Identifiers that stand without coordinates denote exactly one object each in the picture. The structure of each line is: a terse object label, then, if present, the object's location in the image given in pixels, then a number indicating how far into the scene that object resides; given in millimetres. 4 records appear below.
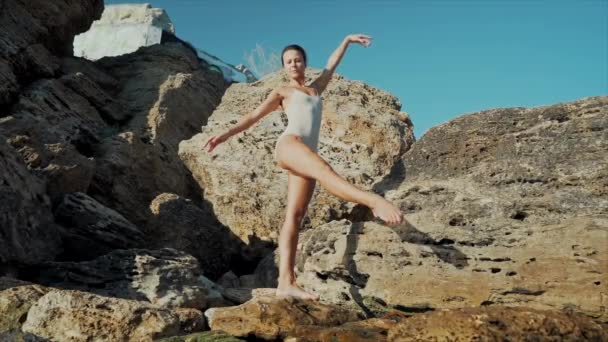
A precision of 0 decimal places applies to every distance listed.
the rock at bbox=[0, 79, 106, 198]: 8727
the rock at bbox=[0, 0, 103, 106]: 10711
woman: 4867
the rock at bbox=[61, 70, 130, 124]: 11809
